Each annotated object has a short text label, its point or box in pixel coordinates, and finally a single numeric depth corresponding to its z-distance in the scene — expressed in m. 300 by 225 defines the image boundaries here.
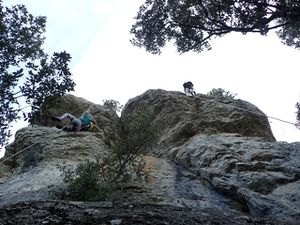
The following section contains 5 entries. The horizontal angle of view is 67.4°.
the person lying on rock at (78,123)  8.88
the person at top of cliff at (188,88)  11.63
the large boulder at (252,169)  5.24
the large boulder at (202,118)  9.20
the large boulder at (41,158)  6.05
